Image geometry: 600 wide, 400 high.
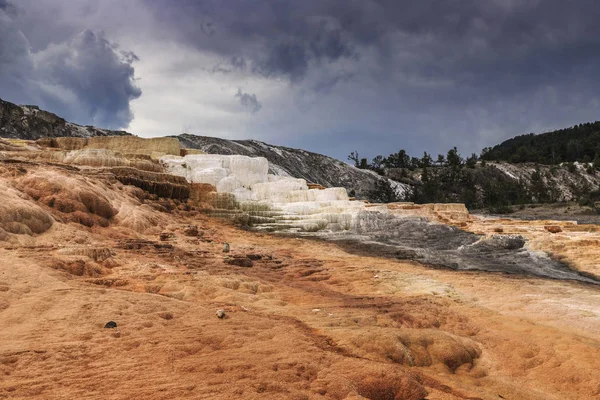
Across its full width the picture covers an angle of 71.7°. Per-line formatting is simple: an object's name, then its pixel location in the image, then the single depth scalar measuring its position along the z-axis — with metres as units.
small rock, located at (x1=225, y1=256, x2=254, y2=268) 10.45
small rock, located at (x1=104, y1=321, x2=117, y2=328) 4.95
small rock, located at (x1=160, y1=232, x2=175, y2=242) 12.99
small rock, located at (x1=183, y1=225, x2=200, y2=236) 14.58
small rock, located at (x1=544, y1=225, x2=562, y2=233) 17.01
